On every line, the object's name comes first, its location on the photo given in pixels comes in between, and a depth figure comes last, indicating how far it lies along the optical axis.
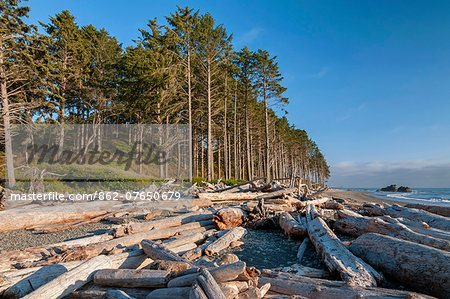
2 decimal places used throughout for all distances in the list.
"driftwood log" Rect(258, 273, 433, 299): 2.58
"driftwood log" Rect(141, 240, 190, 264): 3.62
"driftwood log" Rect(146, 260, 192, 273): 3.03
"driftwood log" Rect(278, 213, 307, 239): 6.27
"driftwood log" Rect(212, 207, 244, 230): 6.82
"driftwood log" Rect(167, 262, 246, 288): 2.56
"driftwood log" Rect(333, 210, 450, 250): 4.17
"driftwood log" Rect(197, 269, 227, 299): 2.19
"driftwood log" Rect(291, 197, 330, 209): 11.12
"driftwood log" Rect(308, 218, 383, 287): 3.05
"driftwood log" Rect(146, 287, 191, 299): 2.41
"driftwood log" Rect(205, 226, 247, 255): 4.95
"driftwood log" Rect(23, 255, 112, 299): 2.65
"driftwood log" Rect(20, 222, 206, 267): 3.73
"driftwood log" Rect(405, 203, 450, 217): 8.80
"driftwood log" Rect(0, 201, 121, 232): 7.22
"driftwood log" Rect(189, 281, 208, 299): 2.17
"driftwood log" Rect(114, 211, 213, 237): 5.57
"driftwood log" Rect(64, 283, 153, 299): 2.75
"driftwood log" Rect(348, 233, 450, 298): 2.97
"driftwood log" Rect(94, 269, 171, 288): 2.79
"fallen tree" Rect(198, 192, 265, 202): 12.09
